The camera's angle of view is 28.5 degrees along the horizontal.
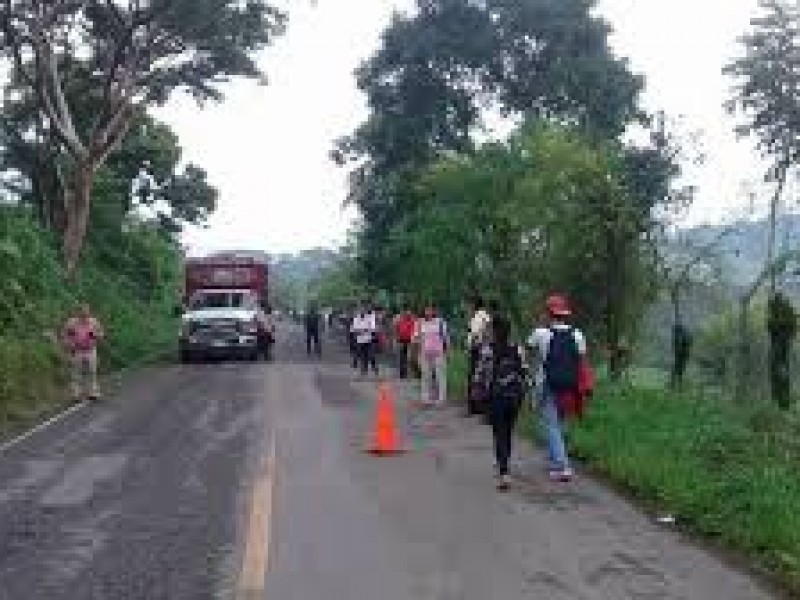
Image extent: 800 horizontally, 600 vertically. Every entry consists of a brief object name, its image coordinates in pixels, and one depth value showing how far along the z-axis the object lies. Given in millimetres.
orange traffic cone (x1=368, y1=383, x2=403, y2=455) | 18203
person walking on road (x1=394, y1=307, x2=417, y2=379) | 32406
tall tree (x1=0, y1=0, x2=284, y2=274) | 37500
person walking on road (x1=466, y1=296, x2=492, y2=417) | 21844
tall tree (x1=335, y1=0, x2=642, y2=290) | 54250
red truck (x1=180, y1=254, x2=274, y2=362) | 41688
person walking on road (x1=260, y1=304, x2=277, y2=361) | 44406
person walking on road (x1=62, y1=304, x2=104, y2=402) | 26891
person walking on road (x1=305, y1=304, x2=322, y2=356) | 46531
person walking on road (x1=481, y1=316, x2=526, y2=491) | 15047
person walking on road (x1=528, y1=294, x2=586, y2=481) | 15312
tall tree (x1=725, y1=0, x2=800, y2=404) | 33031
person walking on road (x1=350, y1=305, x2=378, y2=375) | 34062
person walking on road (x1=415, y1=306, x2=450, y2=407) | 25297
